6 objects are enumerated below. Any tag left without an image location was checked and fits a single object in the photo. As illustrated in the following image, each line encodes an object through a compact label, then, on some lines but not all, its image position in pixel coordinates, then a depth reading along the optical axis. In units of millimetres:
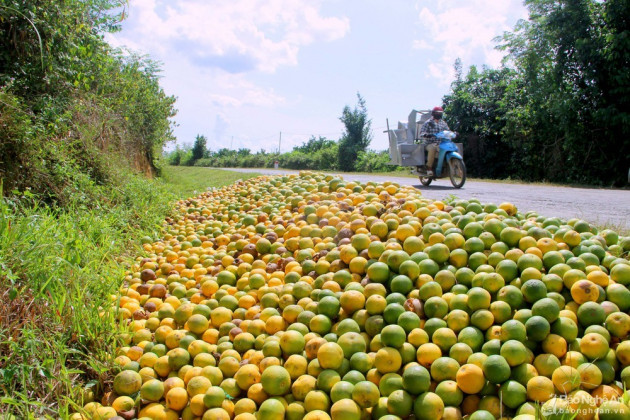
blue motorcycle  10750
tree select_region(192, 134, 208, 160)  61719
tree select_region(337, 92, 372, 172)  36531
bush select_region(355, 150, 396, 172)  31938
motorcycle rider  11469
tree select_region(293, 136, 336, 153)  46094
